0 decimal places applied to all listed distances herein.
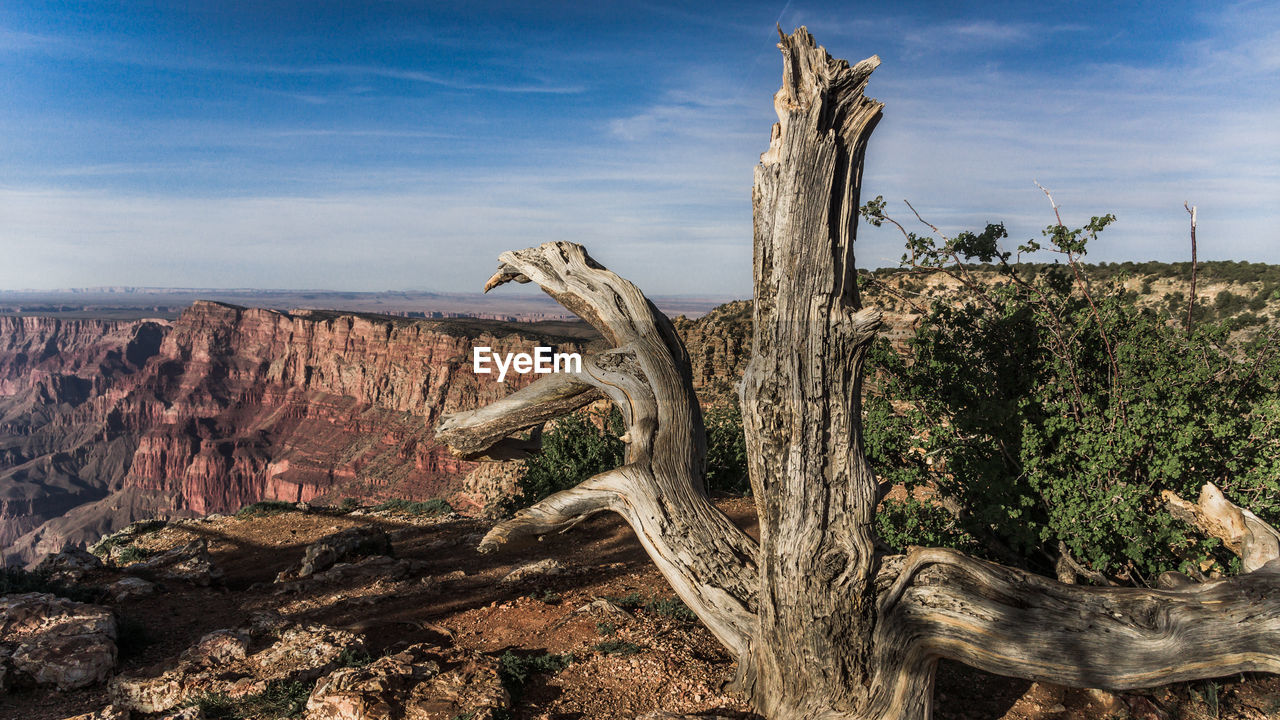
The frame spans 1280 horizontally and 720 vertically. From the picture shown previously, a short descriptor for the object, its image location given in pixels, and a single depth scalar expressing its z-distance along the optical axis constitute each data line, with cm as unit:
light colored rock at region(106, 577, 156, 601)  1126
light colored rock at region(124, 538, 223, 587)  1272
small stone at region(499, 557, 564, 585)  954
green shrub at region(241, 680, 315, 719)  593
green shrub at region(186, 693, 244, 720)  609
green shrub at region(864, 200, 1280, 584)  596
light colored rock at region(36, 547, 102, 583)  1288
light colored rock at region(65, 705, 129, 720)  605
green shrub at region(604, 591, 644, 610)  782
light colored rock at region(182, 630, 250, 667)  714
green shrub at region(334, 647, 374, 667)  668
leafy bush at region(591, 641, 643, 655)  650
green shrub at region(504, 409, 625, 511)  1570
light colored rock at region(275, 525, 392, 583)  1196
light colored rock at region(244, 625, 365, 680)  675
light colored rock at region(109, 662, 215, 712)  647
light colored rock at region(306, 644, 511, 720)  548
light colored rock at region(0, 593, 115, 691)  745
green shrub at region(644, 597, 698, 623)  745
